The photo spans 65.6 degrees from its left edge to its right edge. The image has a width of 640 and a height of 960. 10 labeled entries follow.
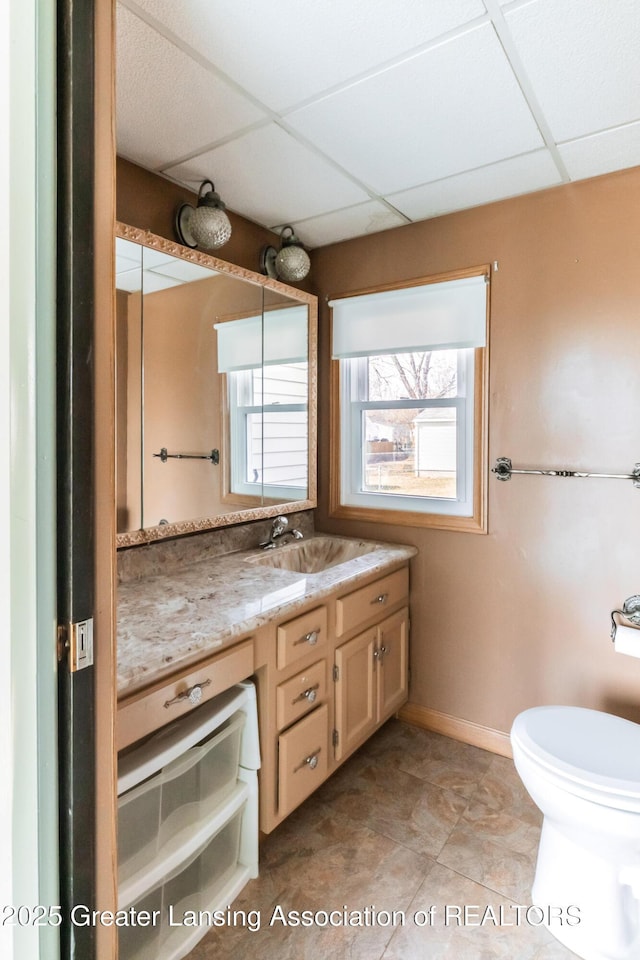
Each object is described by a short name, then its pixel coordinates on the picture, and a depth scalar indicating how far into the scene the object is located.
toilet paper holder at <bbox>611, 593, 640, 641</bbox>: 1.79
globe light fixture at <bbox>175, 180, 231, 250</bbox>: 1.81
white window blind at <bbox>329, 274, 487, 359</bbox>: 2.09
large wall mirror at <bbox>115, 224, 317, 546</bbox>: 1.70
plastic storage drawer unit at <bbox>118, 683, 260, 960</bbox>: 1.13
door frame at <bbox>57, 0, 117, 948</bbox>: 0.73
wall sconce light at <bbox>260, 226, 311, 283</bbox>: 2.24
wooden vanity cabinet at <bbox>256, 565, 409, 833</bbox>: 1.50
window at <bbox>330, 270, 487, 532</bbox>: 2.13
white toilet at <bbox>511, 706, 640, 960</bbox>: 1.23
